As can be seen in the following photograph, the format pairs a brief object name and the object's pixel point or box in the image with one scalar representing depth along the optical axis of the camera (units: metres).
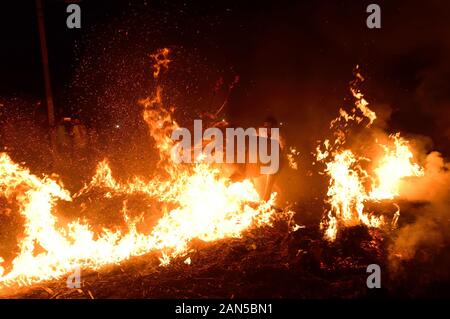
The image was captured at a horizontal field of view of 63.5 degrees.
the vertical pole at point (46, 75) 8.91
